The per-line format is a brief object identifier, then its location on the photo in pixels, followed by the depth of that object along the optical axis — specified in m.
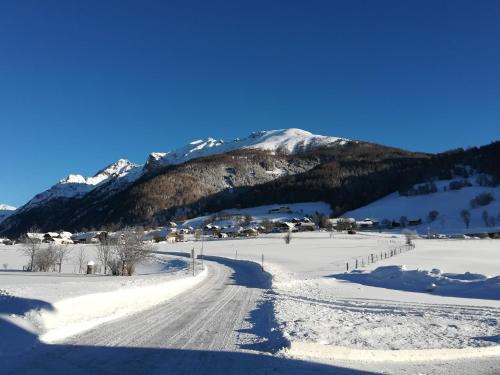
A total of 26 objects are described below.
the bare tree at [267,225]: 160.88
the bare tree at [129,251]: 42.59
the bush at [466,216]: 150.93
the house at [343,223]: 156.75
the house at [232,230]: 156.50
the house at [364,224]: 164.62
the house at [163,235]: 135.61
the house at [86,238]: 156.32
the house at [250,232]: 142.76
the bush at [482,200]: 169.00
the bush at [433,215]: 165.05
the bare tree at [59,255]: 56.56
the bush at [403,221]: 161.79
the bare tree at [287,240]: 97.88
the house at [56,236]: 160.07
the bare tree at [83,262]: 53.88
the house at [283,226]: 157.50
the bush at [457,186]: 197.40
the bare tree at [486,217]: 149.23
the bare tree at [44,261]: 53.56
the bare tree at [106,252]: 54.41
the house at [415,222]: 162.25
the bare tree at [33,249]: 53.76
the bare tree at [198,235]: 139.75
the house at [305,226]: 155.38
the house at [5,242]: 151.88
